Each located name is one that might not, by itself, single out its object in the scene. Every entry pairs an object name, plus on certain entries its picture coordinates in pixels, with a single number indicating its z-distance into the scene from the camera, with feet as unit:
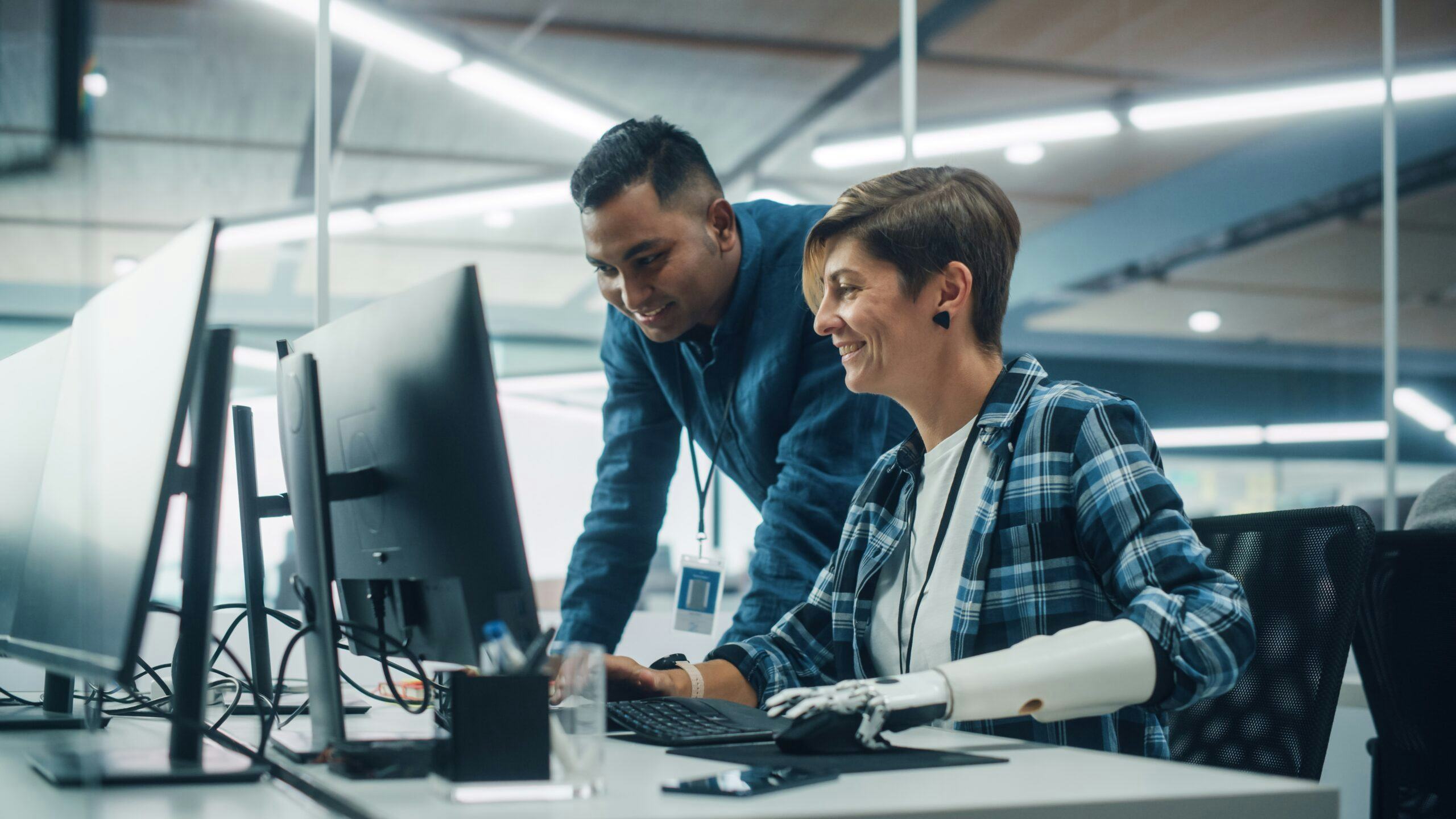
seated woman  3.34
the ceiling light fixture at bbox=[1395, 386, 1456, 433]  10.62
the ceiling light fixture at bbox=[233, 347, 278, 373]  4.25
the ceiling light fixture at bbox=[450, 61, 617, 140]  11.82
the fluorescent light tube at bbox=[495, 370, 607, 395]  11.90
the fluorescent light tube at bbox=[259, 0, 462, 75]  9.80
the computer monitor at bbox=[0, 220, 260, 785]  2.74
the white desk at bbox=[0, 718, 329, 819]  2.55
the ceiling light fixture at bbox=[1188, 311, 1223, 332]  15.74
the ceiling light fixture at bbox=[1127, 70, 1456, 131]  10.52
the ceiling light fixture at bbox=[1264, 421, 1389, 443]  11.11
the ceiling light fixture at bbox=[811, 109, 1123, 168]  11.13
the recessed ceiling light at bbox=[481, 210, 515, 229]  13.00
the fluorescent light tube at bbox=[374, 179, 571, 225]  12.72
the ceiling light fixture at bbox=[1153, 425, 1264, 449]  13.50
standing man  5.60
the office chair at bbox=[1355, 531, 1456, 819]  4.96
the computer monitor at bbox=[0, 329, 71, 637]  3.83
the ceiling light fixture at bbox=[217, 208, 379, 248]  11.52
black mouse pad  2.96
